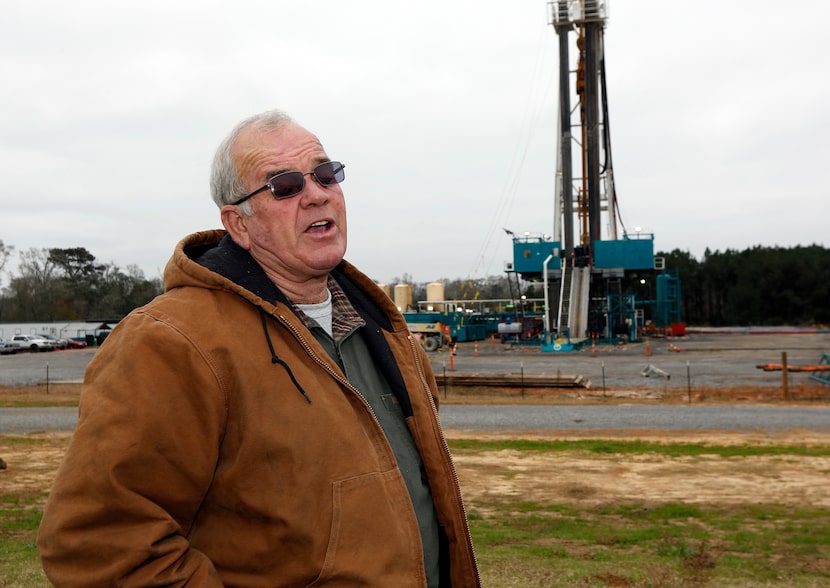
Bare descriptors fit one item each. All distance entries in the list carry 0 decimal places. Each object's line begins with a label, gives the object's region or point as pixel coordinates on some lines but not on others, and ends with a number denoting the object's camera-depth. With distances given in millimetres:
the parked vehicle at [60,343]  55906
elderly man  1754
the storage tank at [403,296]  50553
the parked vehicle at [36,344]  54094
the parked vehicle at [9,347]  52906
